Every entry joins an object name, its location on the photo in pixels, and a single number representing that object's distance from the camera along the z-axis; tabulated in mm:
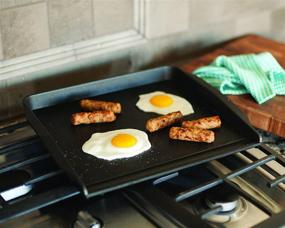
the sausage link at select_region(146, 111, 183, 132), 1247
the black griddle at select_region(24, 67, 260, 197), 1143
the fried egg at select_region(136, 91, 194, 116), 1324
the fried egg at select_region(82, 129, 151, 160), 1193
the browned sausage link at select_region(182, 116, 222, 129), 1249
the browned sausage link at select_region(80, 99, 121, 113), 1292
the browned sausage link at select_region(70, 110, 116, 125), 1258
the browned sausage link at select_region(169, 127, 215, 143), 1217
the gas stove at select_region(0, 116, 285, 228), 1097
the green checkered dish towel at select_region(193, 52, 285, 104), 1362
